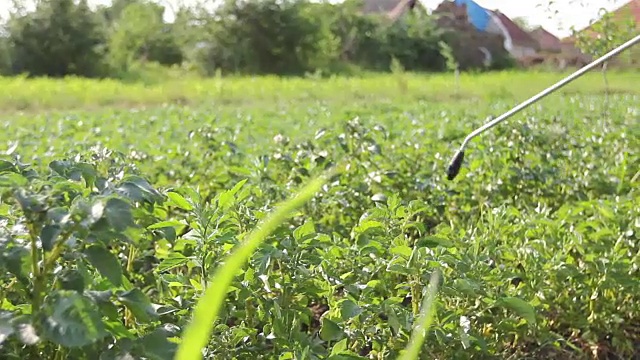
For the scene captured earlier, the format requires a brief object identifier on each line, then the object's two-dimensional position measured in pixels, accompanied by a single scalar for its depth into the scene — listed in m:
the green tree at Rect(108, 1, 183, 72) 29.08
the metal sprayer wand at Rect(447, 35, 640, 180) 2.09
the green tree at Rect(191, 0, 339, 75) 28.00
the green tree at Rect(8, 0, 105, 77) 24.47
